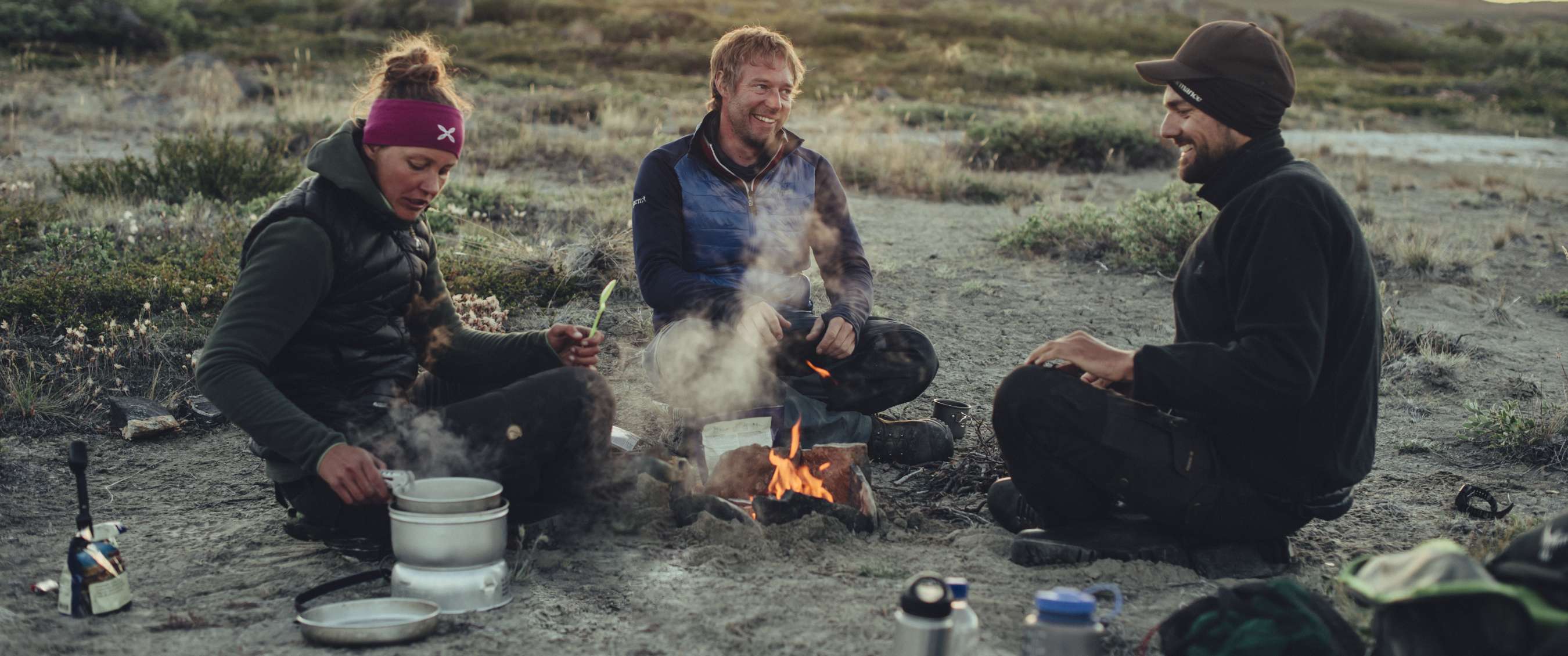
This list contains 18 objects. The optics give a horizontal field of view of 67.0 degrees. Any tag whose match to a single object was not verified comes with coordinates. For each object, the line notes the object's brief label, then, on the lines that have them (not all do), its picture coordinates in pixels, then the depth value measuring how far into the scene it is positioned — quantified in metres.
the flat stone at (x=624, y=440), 4.68
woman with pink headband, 3.26
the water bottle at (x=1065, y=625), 2.62
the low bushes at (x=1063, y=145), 14.41
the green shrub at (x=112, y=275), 6.11
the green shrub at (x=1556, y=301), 7.90
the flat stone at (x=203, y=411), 5.35
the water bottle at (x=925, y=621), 2.65
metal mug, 5.23
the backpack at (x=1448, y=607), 2.35
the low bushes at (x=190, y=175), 9.24
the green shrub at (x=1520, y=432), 5.04
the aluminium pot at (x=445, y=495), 3.20
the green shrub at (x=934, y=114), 18.67
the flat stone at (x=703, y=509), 3.96
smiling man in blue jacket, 4.77
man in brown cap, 3.23
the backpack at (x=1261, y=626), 2.65
